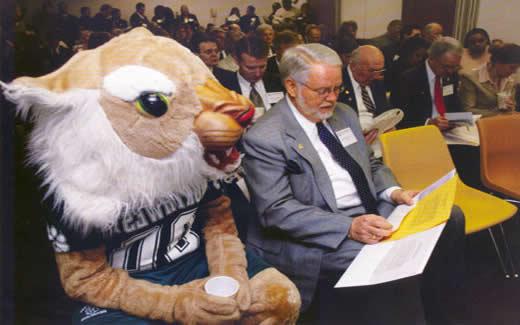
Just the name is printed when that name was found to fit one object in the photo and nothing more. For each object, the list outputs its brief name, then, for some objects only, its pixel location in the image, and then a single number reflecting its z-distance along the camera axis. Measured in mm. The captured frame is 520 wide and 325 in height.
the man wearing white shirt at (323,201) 1416
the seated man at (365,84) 1677
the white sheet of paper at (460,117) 1893
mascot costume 996
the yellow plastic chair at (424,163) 1863
